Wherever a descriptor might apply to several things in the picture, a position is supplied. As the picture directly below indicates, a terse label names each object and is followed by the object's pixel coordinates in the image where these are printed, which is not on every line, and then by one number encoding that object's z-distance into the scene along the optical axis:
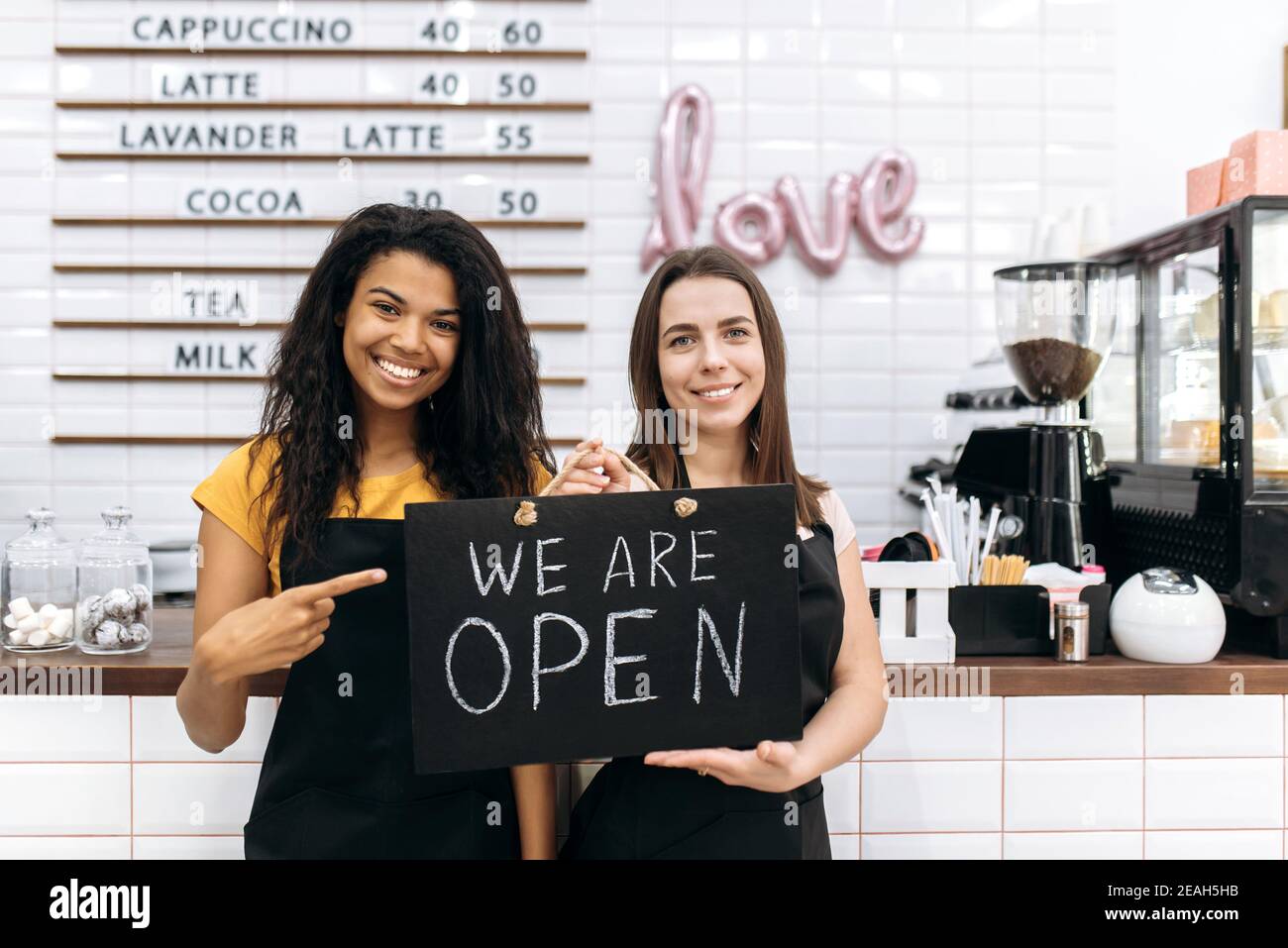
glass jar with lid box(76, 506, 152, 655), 1.61
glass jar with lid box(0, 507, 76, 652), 1.62
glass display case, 1.71
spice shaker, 1.63
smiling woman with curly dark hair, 1.29
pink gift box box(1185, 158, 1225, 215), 1.97
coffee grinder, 1.91
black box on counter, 1.69
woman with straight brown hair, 1.31
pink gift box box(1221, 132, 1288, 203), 1.85
